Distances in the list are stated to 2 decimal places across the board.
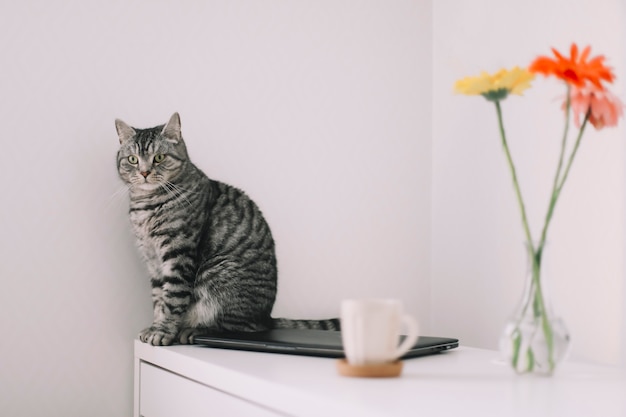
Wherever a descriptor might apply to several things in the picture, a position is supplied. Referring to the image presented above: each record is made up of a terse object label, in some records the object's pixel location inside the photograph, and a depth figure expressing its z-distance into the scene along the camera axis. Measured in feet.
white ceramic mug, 3.18
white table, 2.84
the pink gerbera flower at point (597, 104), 3.13
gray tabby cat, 5.01
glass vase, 3.26
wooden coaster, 3.28
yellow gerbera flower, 3.21
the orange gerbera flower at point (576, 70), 3.10
